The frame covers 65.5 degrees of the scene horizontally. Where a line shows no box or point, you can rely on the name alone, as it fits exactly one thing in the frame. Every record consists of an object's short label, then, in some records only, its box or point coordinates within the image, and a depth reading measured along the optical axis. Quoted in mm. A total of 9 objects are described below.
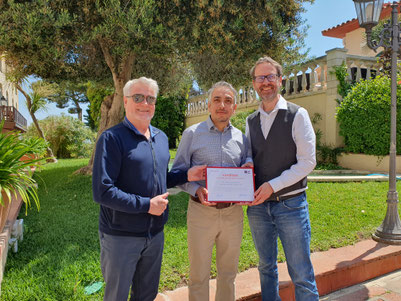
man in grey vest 2418
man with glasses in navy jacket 1939
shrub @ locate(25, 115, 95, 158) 18484
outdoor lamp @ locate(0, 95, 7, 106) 14647
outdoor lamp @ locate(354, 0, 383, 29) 4570
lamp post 4516
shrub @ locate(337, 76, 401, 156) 9313
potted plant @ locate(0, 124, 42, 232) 3363
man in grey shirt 2494
